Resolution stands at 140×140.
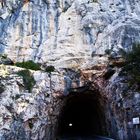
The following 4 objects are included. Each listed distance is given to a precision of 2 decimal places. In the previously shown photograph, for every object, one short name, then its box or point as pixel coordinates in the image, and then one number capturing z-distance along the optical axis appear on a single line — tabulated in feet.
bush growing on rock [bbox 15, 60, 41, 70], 93.58
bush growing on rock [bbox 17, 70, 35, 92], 86.04
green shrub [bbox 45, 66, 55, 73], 93.09
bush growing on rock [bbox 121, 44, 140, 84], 81.64
